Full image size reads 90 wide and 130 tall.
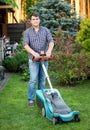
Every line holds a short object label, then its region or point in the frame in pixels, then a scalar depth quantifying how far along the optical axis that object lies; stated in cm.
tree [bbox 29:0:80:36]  782
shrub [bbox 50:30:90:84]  494
